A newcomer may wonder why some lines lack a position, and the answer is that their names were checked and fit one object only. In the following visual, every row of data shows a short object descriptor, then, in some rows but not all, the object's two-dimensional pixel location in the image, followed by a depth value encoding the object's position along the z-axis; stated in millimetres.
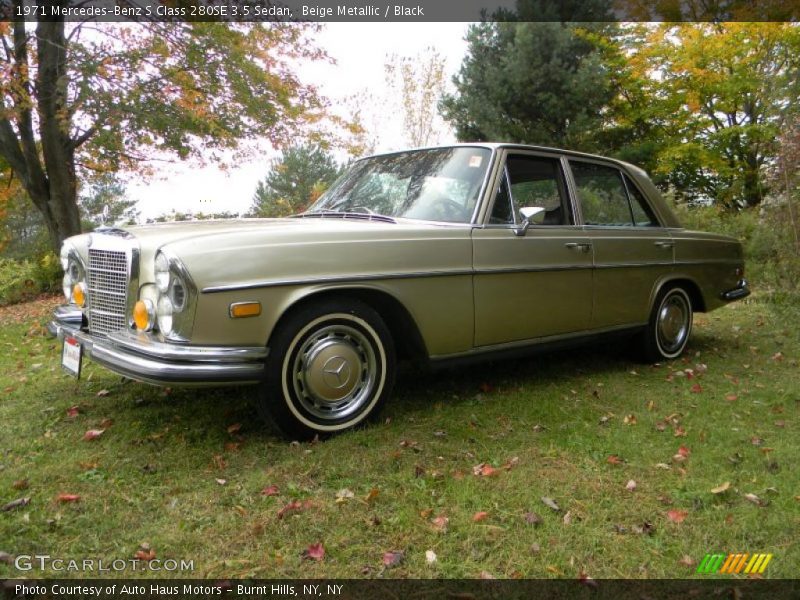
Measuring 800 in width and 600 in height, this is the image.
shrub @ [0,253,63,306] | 10914
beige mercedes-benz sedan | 2930
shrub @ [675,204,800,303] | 7074
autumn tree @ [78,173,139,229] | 21922
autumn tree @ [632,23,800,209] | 17578
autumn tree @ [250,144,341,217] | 29094
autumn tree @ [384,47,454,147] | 22250
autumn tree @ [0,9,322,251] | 9422
